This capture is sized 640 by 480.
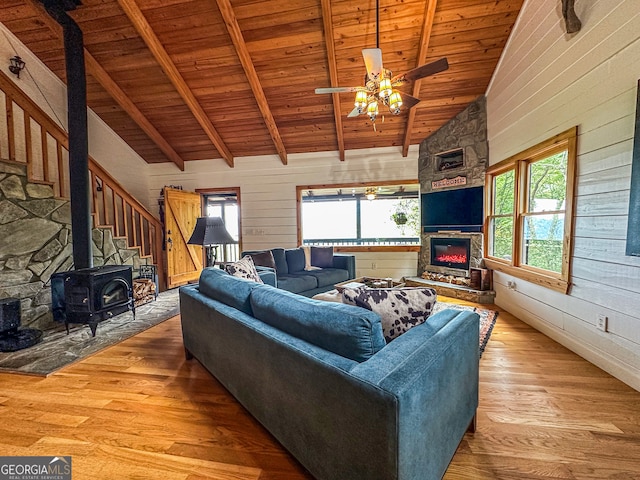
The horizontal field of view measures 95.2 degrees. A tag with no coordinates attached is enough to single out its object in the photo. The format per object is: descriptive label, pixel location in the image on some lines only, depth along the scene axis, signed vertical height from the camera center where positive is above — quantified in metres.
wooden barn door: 5.80 -0.21
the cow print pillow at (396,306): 1.52 -0.41
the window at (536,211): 2.89 +0.19
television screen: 4.78 +0.30
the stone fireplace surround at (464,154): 4.68 +1.26
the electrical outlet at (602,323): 2.42 -0.80
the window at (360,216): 8.12 +0.29
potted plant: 7.76 +0.23
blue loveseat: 4.29 -0.75
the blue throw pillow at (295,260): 4.97 -0.58
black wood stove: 3.30 -0.83
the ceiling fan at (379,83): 2.75 +1.41
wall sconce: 4.26 +2.33
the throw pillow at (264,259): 4.41 -0.51
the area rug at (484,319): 3.08 -1.16
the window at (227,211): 7.80 +0.38
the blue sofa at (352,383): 1.03 -0.67
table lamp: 4.19 -0.11
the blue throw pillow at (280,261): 4.77 -0.58
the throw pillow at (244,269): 3.14 -0.48
